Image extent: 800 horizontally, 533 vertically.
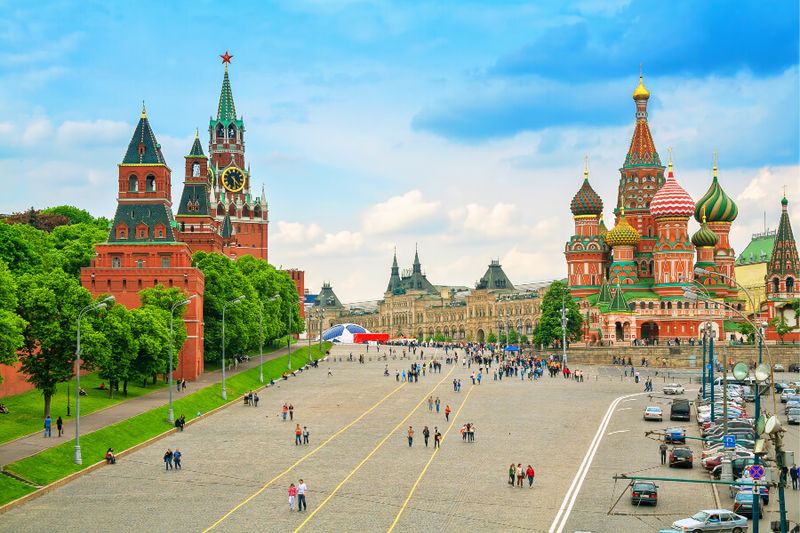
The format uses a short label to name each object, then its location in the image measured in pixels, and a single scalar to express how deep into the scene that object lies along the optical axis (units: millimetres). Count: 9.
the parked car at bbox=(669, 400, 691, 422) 77562
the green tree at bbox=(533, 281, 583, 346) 152375
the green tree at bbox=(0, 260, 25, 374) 58219
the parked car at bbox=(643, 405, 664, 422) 76188
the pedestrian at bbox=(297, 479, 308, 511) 47594
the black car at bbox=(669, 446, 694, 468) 58188
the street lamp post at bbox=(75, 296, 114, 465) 57156
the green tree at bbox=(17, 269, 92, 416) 66250
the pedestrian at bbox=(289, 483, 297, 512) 47625
